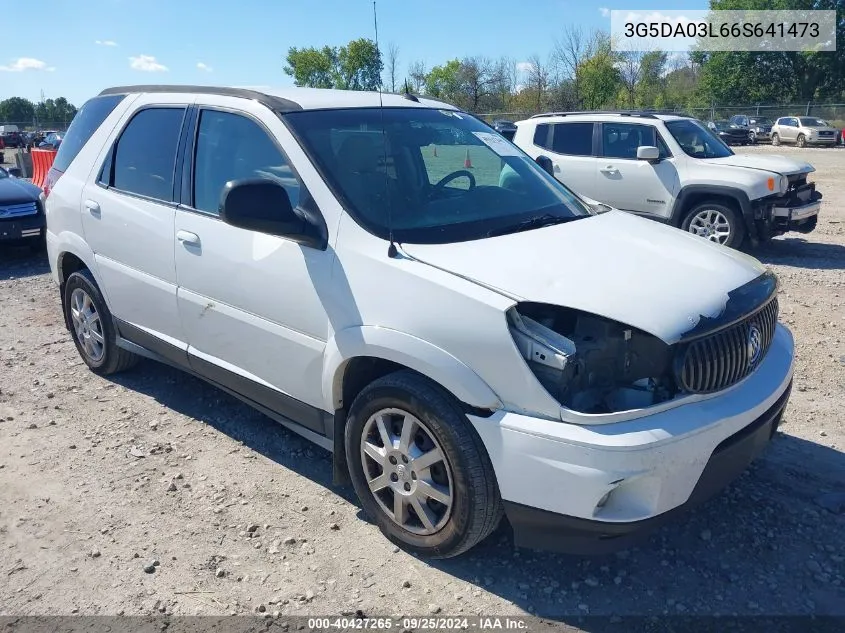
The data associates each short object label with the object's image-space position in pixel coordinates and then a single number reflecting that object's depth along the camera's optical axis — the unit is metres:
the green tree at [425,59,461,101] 53.59
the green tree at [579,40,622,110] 48.00
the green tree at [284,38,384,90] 63.94
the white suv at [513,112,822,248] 8.98
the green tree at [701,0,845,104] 51.78
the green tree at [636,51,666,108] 55.34
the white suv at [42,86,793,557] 2.64
